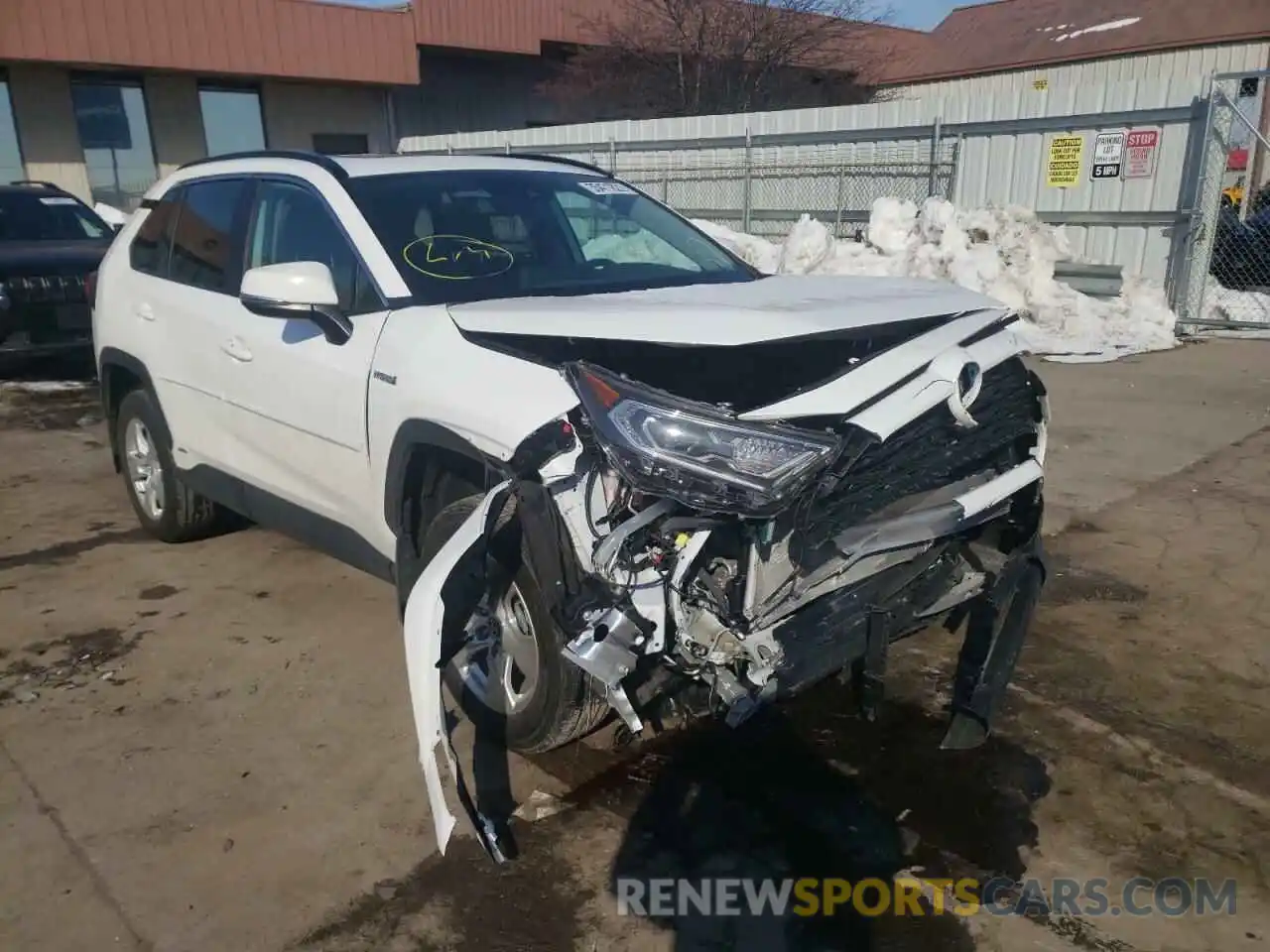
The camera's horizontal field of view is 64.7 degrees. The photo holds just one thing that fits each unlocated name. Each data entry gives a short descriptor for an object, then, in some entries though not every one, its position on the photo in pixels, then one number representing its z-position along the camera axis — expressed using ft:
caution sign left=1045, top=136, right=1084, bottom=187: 37.78
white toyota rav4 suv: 8.22
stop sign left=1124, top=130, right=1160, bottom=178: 35.63
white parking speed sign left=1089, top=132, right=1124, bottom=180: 36.58
